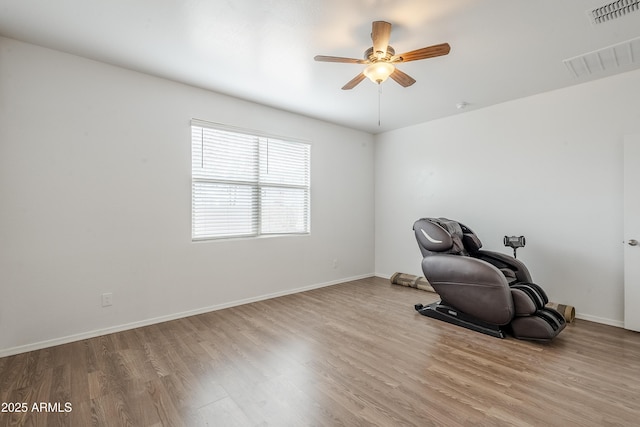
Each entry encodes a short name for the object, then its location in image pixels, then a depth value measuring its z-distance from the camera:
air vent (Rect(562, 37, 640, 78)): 2.64
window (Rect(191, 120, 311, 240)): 3.60
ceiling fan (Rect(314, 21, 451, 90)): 2.16
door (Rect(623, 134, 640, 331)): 3.02
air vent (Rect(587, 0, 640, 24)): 2.07
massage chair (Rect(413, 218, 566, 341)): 2.77
